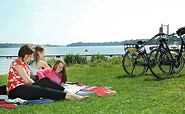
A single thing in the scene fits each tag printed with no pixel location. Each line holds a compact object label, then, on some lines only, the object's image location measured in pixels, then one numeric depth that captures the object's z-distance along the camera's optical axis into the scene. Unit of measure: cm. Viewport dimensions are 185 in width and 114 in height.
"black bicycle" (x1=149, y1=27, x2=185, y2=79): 578
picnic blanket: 350
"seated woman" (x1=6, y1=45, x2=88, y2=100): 364
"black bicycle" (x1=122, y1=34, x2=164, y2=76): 616
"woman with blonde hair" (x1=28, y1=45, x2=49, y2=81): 454
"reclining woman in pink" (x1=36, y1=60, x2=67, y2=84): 438
